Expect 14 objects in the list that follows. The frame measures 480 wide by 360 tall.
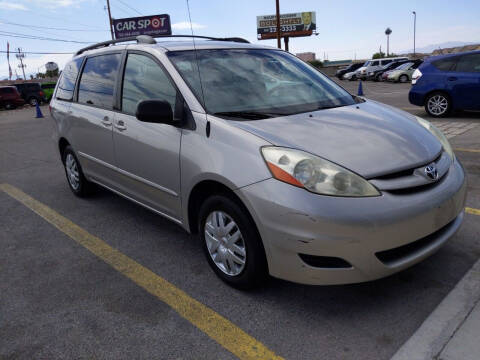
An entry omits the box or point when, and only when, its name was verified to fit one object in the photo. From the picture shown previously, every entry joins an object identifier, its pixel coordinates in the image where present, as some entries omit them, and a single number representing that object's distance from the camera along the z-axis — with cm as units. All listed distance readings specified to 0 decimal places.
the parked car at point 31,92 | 2827
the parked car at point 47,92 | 2950
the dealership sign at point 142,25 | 4284
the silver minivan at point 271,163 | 229
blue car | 895
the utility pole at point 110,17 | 4233
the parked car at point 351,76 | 3522
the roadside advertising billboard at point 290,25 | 6147
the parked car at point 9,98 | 2545
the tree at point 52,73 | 7625
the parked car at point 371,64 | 3294
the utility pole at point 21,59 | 9594
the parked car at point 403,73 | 2658
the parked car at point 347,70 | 3908
